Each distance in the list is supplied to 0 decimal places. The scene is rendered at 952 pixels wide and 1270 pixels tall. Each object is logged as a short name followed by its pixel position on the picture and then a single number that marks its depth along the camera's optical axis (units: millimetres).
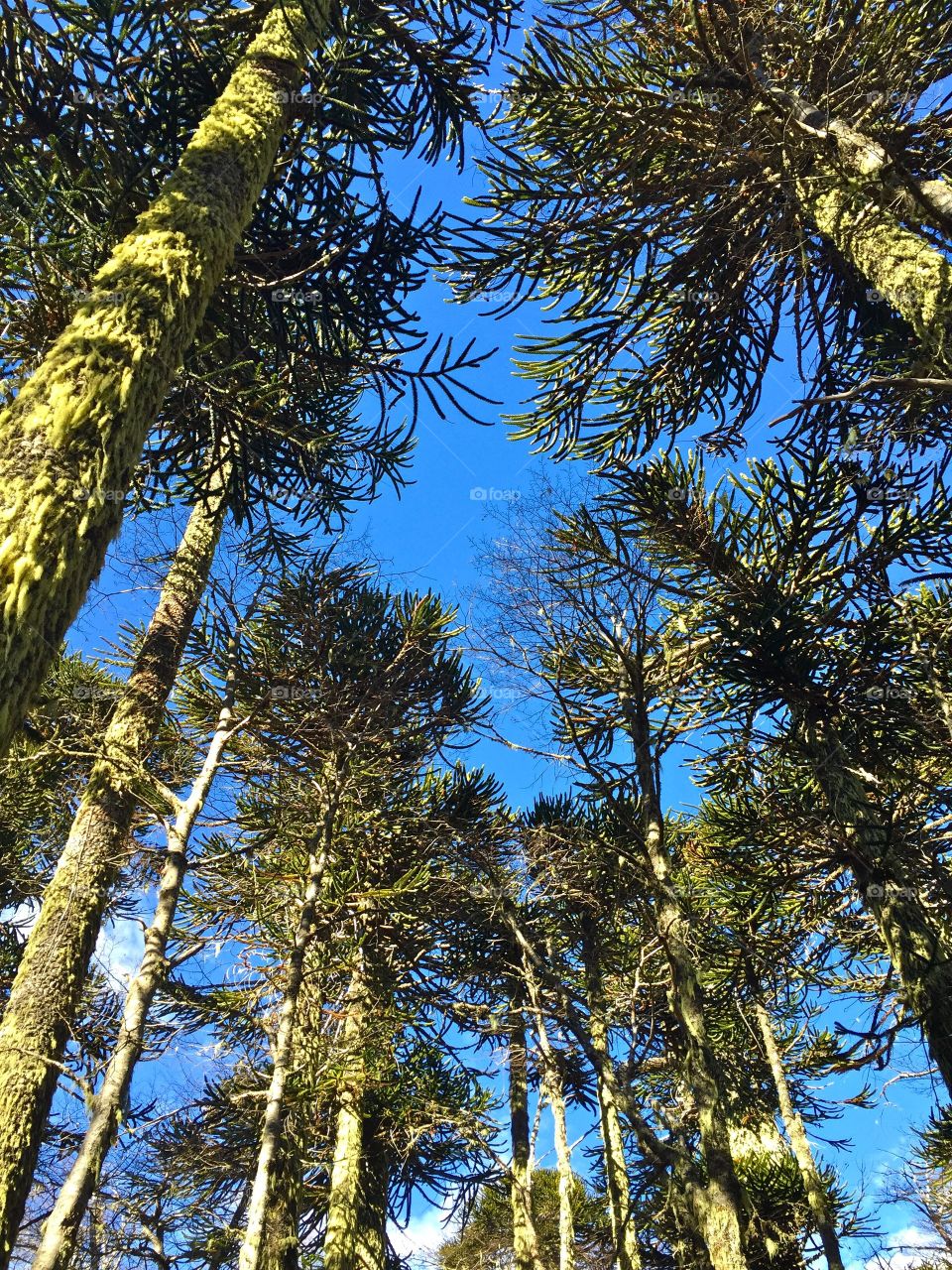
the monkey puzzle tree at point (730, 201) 4660
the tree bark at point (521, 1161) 8383
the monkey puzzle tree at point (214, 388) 4812
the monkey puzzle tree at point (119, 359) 2412
